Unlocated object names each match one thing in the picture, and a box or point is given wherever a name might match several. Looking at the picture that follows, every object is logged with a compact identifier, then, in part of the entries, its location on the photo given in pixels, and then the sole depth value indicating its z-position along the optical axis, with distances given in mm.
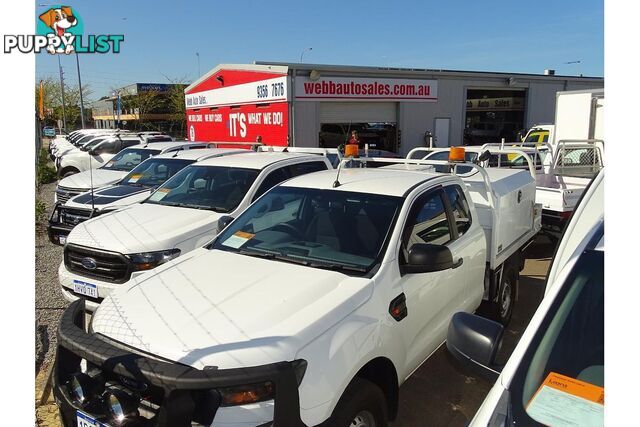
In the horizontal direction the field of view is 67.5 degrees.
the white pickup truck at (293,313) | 2180
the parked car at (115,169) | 9169
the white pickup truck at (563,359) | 1621
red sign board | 18969
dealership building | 18547
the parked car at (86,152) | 15406
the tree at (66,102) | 51284
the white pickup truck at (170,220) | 4605
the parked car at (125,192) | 6512
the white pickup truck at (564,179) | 7129
